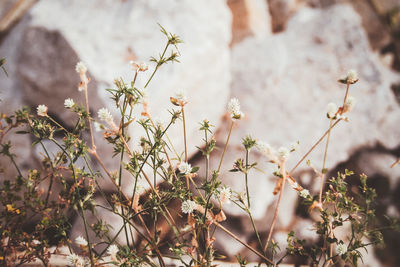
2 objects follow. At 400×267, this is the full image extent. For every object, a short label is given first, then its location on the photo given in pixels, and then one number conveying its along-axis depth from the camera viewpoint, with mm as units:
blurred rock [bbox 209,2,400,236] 1626
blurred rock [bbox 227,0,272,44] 1815
